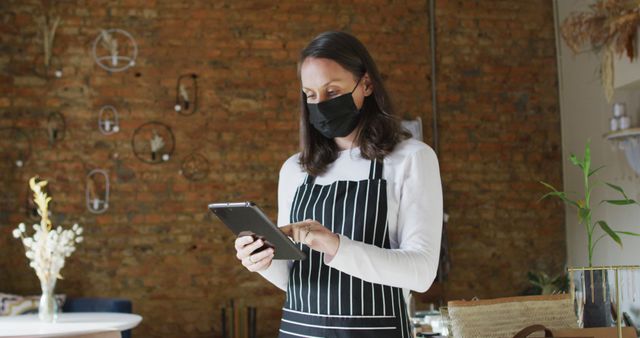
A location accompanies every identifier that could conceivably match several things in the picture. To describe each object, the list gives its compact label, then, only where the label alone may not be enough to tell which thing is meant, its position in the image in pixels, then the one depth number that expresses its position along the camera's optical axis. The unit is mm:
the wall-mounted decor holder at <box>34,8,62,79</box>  6203
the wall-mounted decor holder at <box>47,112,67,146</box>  6172
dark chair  5395
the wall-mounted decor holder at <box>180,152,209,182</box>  6301
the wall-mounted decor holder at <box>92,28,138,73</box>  6285
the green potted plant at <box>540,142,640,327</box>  2146
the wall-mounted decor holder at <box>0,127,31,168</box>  6125
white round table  3895
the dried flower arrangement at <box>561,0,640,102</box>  4988
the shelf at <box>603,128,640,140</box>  5074
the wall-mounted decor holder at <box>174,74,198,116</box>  6320
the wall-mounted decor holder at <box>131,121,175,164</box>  6262
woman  1547
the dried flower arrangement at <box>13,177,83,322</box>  4496
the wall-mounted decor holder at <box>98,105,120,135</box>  6246
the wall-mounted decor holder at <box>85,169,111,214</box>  6172
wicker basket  1727
